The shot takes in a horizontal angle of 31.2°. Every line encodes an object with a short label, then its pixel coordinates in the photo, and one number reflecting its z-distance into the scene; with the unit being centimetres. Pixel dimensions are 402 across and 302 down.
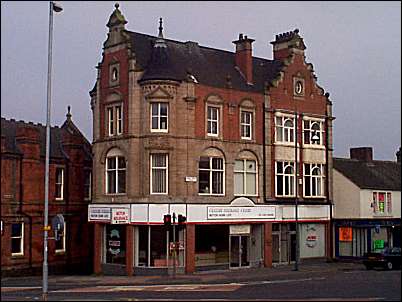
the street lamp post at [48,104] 2990
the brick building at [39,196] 4469
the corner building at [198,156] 4300
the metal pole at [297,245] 4547
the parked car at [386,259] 4481
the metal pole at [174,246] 4100
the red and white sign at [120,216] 4285
